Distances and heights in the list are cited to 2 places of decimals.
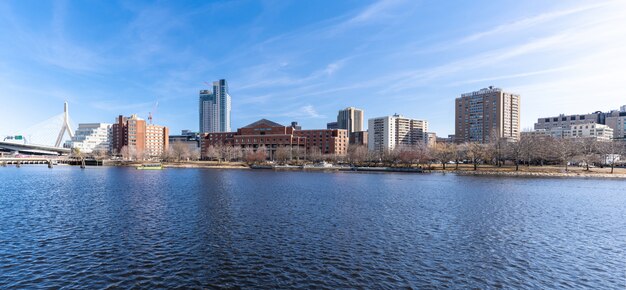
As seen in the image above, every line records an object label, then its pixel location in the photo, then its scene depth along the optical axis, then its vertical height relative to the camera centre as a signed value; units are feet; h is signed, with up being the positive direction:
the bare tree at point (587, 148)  363.23 +1.54
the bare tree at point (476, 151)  373.40 -2.88
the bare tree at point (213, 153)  572.51 -10.78
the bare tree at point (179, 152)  571.44 -8.88
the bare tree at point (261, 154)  517.14 -11.04
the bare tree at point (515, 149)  345.72 -0.20
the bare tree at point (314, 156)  545.03 -14.24
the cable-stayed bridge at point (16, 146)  619.67 +0.71
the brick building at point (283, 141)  635.79 +13.49
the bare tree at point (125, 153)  621.88 -12.41
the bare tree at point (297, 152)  551.67 -7.82
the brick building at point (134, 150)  625.82 -6.21
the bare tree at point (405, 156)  438.81 -11.32
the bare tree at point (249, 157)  515.09 -15.74
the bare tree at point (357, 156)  506.48 -12.89
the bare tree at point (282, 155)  523.29 -12.24
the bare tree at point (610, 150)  377.09 -0.77
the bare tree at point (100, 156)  598.26 -19.58
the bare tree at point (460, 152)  433.48 -4.94
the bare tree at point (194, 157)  642.22 -20.04
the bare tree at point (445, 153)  399.07 -6.51
